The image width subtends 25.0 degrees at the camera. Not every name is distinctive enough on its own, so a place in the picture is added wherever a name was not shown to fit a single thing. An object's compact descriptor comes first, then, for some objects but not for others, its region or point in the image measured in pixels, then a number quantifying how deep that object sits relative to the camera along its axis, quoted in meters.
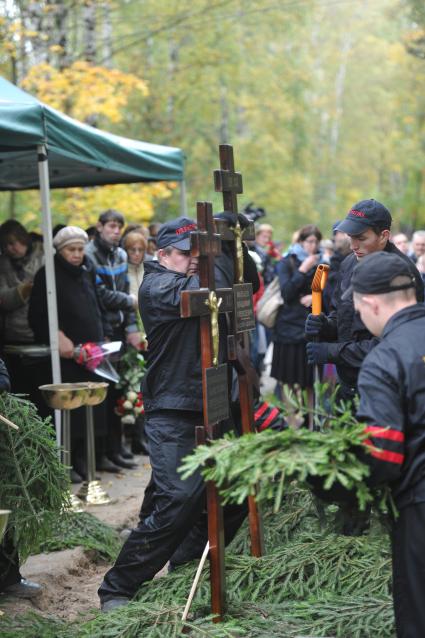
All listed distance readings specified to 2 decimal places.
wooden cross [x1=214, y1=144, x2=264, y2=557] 5.13
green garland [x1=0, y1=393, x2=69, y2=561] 5.05
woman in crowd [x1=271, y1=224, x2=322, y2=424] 10.03
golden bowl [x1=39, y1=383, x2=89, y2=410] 7.13
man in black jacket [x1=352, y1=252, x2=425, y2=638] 3.32
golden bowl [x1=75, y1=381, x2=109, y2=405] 7.30
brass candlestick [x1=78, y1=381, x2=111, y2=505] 7.84
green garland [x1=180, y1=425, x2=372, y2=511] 3.25
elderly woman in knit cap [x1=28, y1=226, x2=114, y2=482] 8.21
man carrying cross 4.95
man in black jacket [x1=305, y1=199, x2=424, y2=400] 5.41
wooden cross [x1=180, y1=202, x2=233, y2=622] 4.51
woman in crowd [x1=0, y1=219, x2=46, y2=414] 8.36
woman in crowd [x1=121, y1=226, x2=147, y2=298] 9.60
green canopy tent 7.11
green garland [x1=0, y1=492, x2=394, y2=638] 4.41
